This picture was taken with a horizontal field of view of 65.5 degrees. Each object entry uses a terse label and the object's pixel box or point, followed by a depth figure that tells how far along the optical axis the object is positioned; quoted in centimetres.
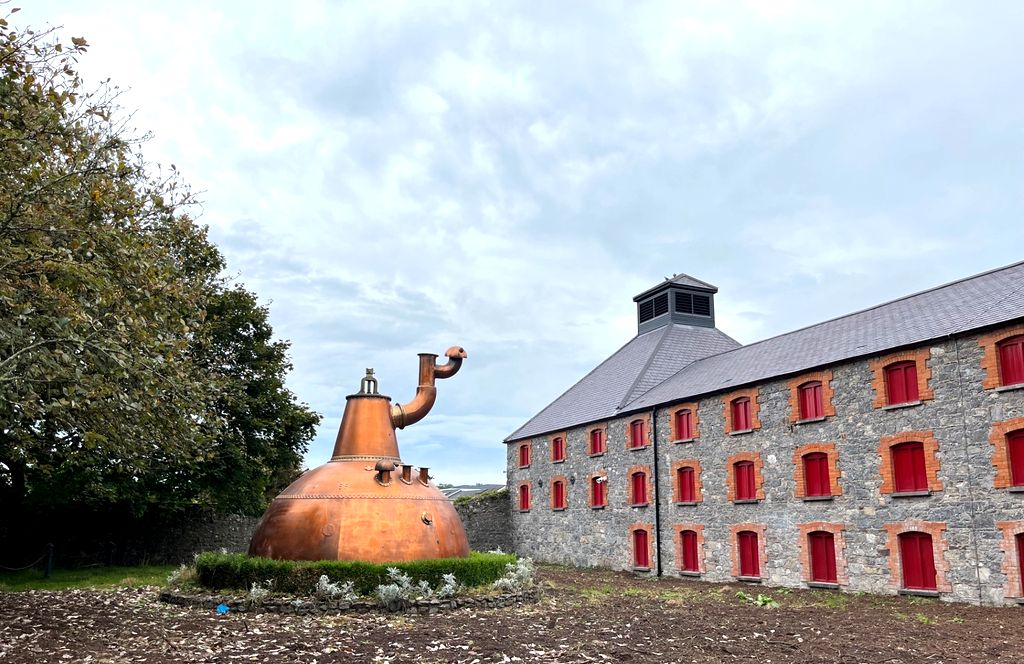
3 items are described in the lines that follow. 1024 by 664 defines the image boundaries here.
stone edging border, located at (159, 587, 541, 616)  1573
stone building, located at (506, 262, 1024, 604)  1877
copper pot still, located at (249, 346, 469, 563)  1731
